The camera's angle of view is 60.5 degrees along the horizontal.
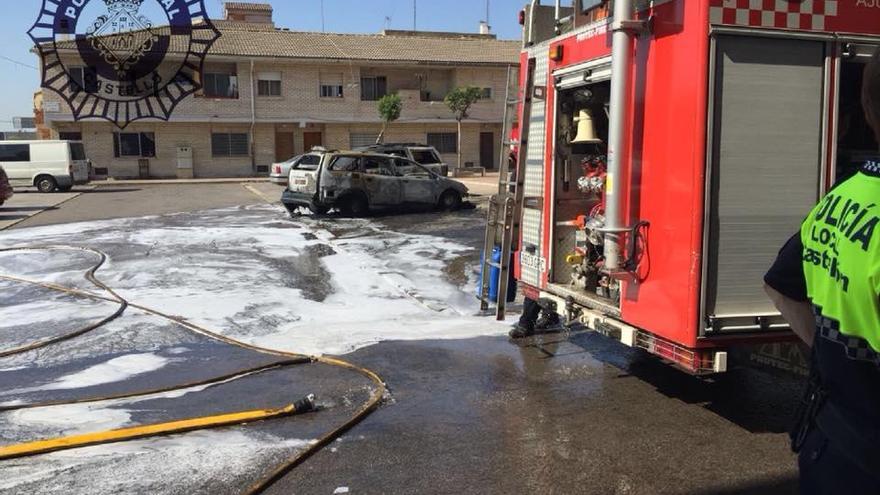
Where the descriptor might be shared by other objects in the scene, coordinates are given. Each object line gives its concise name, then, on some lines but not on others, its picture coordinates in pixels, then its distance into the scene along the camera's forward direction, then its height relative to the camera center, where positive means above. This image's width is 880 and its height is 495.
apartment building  39.41 +3.39
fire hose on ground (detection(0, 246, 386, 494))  4.29 -1.62
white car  28.99 -0.16
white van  28.89 +0.07
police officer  1.70 -0.37
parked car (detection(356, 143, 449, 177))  23.01 +0.51
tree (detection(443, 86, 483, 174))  38.97 +3.65
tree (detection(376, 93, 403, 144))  38.97 +3.15
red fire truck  4.24 +0.14
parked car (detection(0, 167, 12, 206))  19.34 -0.60
